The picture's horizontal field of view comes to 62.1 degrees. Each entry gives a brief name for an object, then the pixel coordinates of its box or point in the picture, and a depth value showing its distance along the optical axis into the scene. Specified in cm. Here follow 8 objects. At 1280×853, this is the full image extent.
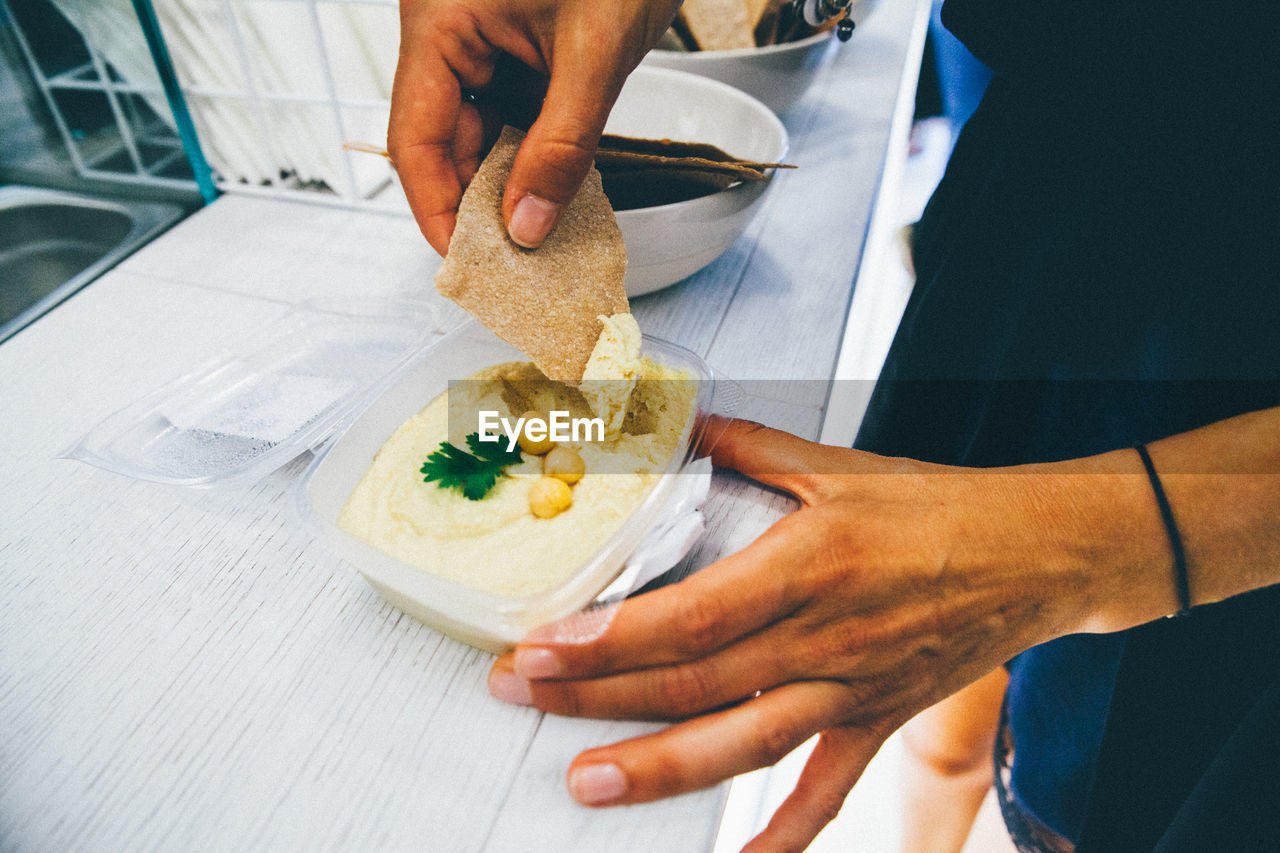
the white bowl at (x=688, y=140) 40
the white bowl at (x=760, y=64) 53
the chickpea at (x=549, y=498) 31
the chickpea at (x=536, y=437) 33
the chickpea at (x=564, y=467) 32
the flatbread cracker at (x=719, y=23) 56
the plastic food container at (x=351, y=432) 29
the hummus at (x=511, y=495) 30
